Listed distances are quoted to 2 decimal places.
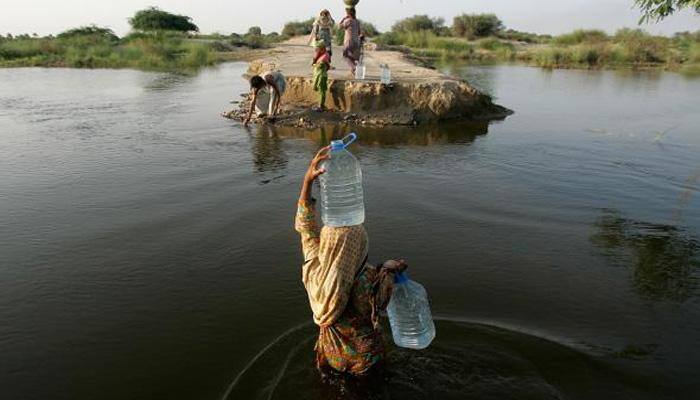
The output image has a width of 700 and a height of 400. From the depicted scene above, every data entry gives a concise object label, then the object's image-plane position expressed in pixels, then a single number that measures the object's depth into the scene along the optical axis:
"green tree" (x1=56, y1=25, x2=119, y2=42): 49.69
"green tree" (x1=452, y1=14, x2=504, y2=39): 55.56
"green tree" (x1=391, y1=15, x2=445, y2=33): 62.34
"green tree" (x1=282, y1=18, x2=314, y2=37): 61.71
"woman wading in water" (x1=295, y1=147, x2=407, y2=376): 2.94
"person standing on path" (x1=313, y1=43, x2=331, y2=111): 12.34
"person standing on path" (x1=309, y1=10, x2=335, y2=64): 12.40
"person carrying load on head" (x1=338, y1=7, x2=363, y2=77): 13.00
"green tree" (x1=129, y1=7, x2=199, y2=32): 61.38
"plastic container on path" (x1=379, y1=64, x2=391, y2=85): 13.34
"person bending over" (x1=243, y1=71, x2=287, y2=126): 12.11
